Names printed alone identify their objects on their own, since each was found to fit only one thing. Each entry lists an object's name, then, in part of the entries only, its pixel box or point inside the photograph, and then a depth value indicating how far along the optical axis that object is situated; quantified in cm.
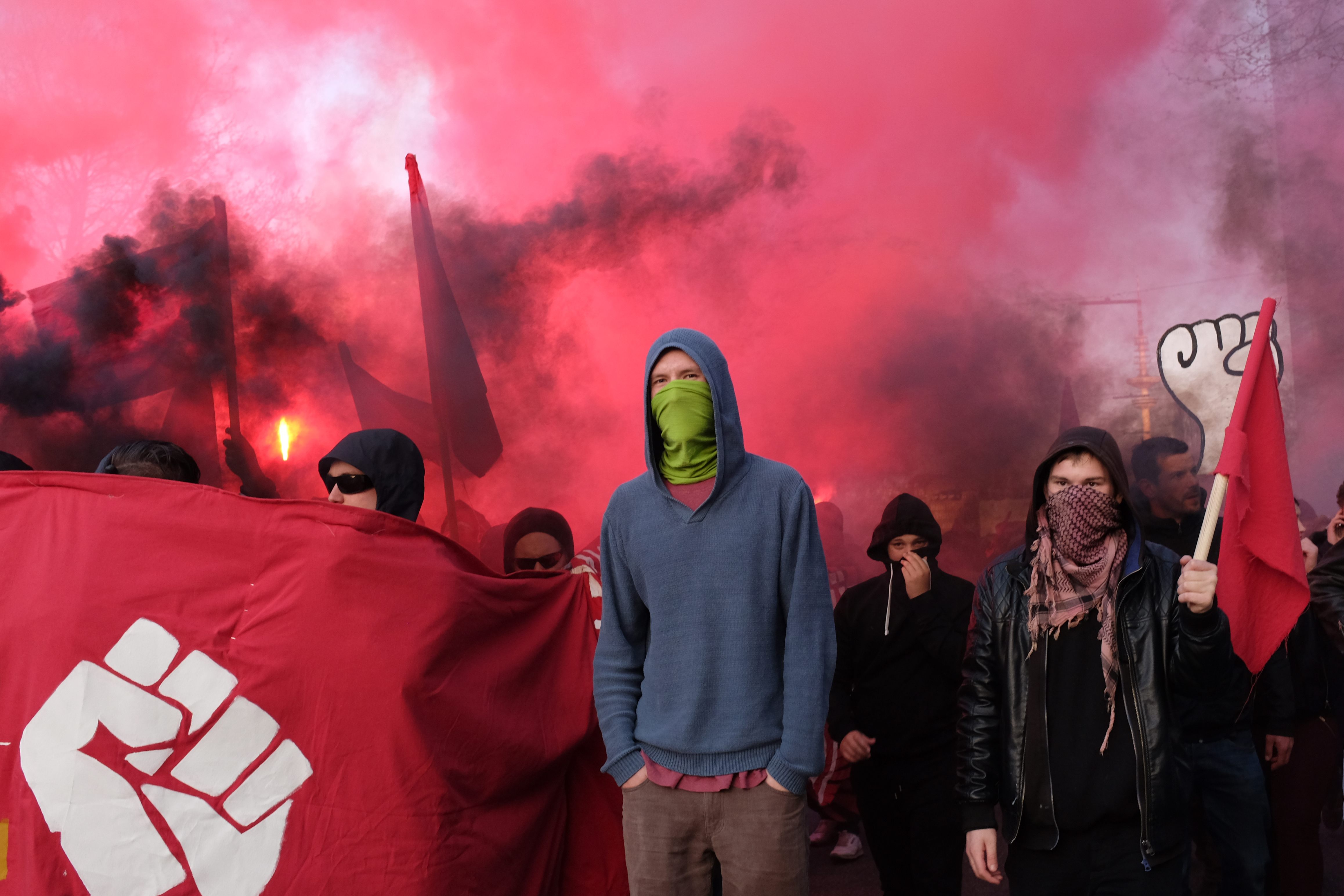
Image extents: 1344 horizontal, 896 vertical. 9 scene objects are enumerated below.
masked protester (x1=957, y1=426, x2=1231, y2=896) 202
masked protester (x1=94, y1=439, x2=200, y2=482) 306
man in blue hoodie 195
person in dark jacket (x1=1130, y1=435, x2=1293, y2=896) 305
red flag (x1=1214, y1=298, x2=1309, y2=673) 212
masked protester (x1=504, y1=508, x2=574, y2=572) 516
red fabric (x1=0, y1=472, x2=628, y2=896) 221
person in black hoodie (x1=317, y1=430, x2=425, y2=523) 300
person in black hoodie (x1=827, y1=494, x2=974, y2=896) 305
